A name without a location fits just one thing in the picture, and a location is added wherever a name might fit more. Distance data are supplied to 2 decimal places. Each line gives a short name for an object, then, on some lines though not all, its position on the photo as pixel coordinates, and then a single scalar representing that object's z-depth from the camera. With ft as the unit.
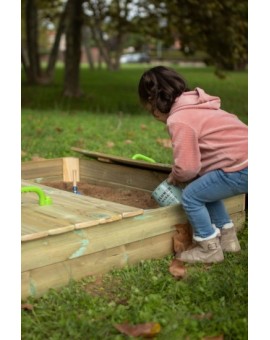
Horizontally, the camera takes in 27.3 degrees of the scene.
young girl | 8.57
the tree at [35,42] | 47.14
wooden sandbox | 7.21
